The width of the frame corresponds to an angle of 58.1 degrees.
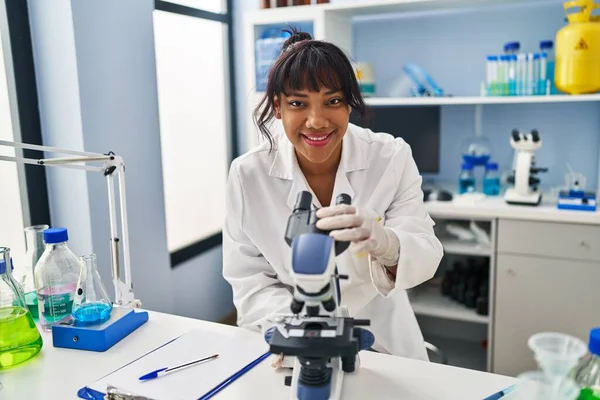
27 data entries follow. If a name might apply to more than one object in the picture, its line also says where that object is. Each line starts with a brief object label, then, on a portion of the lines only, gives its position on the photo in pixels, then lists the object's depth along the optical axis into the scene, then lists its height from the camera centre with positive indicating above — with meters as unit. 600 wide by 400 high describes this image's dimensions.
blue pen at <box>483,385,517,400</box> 0.97 -0.51
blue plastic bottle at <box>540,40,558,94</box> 2.51 +0.21
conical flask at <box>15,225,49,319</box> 1.39 -0.35
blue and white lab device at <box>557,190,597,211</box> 2.29 -0.39
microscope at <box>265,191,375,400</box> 0.82 -0.35
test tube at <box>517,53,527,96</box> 2.50 +0.18
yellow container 2.30 +0.25
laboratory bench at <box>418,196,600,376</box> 2.30 -0.70
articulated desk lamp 1.21 -0.46
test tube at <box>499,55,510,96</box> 2.54 +0.16
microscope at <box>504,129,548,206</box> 2.42 -0.27
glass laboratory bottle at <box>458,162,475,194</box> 2.70 -0.33
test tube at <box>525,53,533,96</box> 2.50 +0.15
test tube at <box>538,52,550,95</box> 2.49 +0.16
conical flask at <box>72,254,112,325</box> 1.26 -0.41
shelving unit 2.47 +0.05
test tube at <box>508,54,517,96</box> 2.51 +0.16
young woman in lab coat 1.24 -0.20
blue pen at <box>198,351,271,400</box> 1.02 -0.51
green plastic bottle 0.76 -0.38
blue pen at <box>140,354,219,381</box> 1.07 -0.50
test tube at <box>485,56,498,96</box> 2.56 +0.17
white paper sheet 1.03 -0.51
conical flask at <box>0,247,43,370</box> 1.15 -0.43
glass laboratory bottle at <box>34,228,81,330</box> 1.30 -0.38
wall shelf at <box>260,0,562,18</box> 2.59 +0.53
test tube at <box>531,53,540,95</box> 2.50 +0.17
